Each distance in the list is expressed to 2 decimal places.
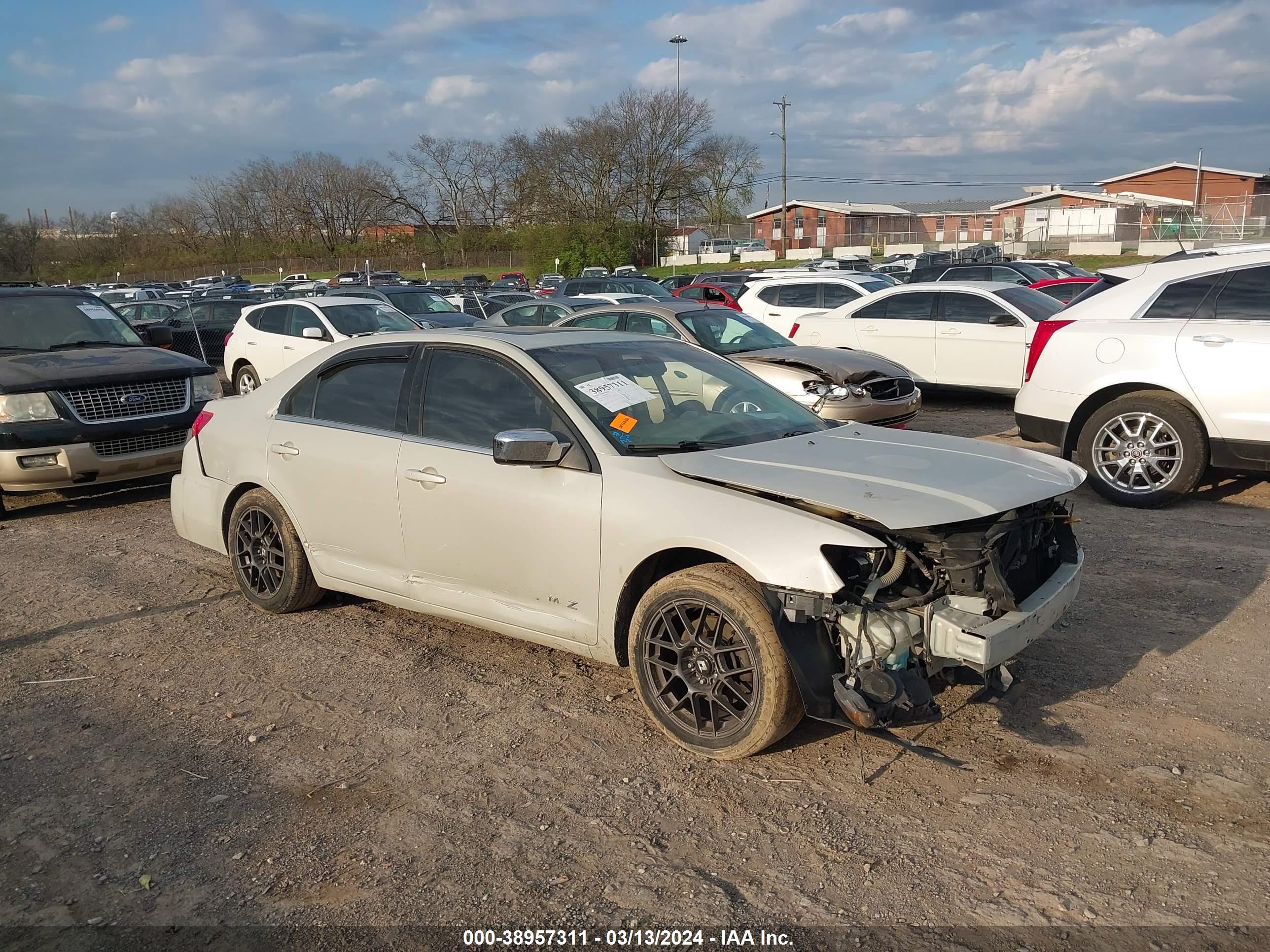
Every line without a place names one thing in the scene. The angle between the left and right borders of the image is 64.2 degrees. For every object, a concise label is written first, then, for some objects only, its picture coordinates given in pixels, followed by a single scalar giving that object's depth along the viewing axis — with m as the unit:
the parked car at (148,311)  26.33
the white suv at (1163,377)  7.23
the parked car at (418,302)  19.38
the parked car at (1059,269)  27.52
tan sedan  10.06
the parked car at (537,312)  16.31
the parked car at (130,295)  39.28
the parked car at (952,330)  12.76
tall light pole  65.94
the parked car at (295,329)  14.88
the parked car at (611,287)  22.95
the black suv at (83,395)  8.41
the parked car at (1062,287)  17.31
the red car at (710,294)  19.50
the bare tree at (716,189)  71.62
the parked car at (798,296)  17.12
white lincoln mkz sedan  3.74
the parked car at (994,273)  22.50
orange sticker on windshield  4.55
